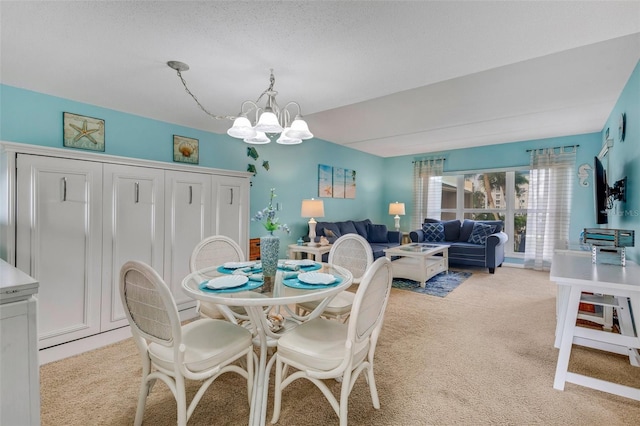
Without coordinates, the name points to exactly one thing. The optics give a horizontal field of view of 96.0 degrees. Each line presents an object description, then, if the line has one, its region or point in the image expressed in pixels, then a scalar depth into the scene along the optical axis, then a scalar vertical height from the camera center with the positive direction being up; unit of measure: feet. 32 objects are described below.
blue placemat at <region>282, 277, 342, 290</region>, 5.28 -1.43
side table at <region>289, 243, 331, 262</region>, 13.94 -2.02
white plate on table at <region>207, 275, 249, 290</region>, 5.11 -1.37
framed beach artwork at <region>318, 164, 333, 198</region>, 18.01 +1.83
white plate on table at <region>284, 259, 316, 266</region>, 7.24 -1.38
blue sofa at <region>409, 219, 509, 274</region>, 16.47 -1.72
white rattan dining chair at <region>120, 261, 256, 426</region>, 4.19 -2.32
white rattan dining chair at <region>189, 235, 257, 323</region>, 6.75 -1.39
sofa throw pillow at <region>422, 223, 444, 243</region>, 19.36 -1.40
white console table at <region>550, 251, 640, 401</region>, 5.41 -2.14
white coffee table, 13.75 -2.64
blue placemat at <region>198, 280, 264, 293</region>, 5.02 -1.45
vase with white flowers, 6.14 -1.02
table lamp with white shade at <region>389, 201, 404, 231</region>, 21.38 +0.12
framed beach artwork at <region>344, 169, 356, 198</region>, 20.31 +1.89
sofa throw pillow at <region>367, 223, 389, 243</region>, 19.15 -1.59
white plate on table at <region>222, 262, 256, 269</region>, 6.81 -1.38
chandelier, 6.36 +1.86
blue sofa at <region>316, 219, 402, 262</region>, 16.26 -1.40
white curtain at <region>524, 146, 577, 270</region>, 16.89 +0.70
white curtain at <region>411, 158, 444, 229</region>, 21.68 +1.69
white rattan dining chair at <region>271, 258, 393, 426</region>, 4.39 -2.30
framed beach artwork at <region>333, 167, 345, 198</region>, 19.27 +1.87
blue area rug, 13.00 -3.57
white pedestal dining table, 4.64 -1.49
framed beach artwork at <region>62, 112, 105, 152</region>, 8.82 +2.30
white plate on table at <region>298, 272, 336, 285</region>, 5.48 -1.35
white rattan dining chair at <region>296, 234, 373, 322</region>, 7.24 -1.43
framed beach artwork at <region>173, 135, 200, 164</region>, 11.34 +2.30
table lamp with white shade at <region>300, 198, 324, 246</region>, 14.94 -0.01
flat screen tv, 8.12 +0.67
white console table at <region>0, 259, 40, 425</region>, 3.61 -1.94
